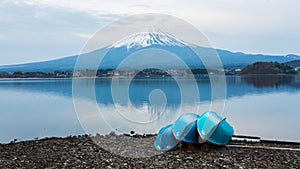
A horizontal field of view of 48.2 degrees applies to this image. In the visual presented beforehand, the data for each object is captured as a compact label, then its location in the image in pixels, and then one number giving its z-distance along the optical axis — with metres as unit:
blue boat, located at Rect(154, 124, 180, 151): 7.16
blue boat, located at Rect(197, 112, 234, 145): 7.15
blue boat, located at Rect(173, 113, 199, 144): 7.14
